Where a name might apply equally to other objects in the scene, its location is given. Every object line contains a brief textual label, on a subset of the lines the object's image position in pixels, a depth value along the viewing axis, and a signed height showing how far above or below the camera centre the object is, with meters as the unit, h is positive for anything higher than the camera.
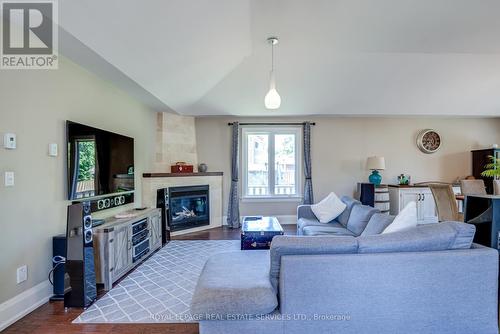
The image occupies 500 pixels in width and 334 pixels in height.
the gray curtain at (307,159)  5.88 +0.19
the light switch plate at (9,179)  2.26 -0.08
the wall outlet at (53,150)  2.70 +0.20
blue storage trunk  3.46 -0.89
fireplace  5.15 -0.78
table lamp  5.62 +0.02
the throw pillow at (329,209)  4.05 -0.64
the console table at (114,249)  2.85 -0.90
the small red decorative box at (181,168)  5.41 +0.01
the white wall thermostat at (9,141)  2.23 +0.25
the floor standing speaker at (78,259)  2.48 -0.84
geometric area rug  2.34 -1.27
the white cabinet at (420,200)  5.60 -0.70
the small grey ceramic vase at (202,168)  5.84 +0.01
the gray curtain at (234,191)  5.74 -0.50
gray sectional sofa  1.66 -0.79
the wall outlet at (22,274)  2.35 -0.92
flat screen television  2.93 +0.09
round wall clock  6.09 +0.58
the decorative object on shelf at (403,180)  5.87 -0.29
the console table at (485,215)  2.22 -0.44
